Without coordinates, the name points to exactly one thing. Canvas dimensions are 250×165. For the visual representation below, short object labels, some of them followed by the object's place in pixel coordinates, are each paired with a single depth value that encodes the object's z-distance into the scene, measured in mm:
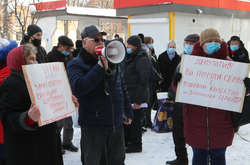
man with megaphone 2889
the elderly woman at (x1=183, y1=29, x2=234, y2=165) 3037
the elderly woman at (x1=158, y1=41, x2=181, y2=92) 6957
